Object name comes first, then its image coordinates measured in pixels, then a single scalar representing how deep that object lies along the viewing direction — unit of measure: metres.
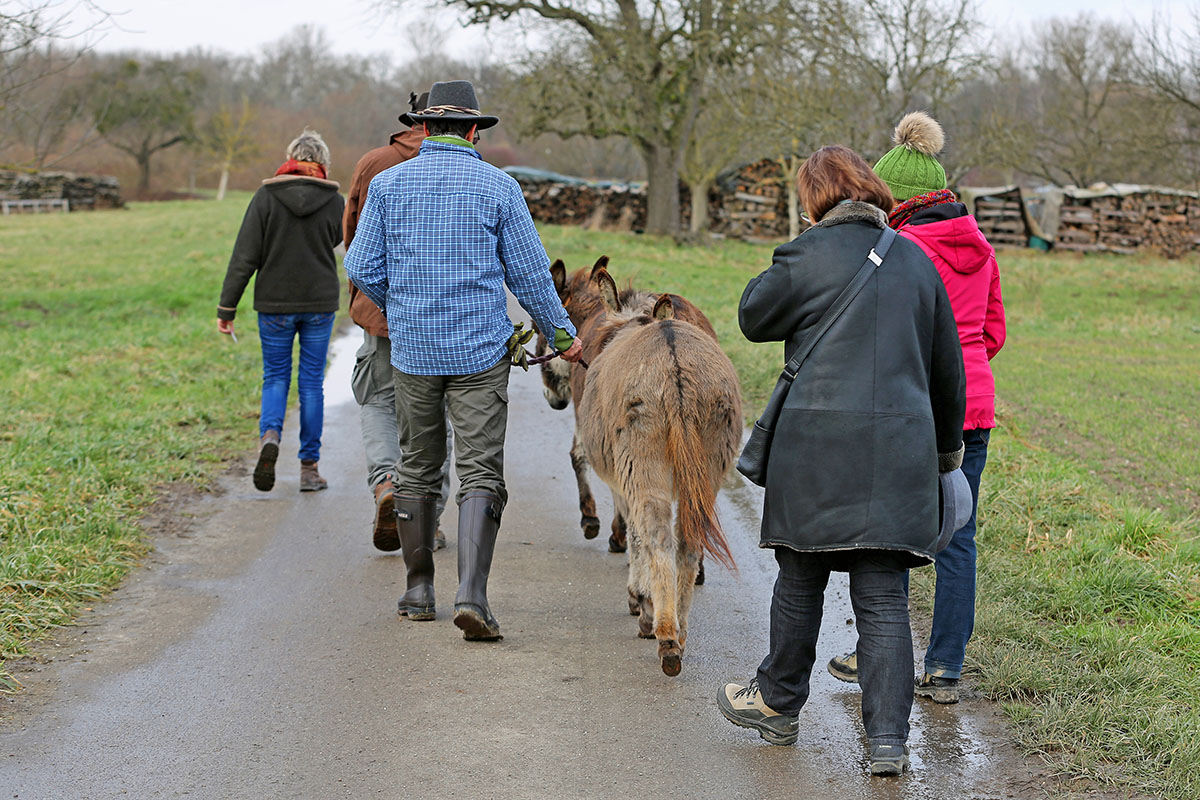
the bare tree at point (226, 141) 59.94
